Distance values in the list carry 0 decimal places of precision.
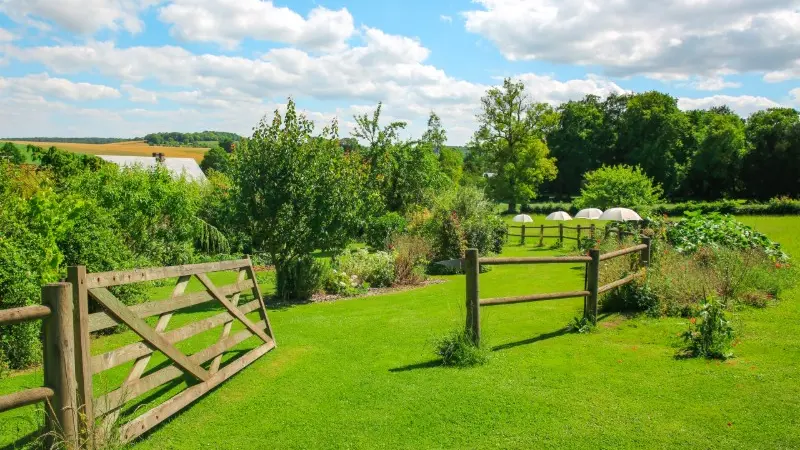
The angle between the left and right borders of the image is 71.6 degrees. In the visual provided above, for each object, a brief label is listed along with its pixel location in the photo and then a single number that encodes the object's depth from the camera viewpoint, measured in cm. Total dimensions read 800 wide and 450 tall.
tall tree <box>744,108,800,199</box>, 5625
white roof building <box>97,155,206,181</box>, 4537
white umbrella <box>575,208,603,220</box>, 3094
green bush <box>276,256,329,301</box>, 1470
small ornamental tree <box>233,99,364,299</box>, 1439
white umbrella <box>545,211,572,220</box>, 3391
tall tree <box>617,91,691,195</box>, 6175
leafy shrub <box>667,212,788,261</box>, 1340
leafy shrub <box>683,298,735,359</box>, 745
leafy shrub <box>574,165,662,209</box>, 3816
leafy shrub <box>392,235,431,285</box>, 1747
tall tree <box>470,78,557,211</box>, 5753
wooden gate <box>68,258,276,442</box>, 440
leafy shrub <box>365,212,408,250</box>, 2448
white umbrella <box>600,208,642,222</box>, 2503
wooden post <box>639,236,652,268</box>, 1099
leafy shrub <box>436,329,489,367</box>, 742
